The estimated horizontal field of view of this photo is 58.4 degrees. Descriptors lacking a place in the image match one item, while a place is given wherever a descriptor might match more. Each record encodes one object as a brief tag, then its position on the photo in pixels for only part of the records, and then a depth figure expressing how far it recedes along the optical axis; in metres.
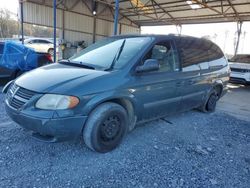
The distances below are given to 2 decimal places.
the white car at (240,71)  9.55
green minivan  2.55
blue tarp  6.84
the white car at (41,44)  18.01
